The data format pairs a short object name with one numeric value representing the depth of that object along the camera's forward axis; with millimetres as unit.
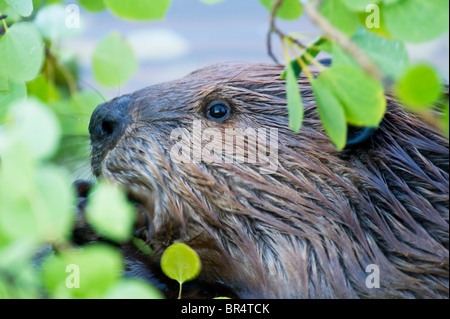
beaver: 1143
